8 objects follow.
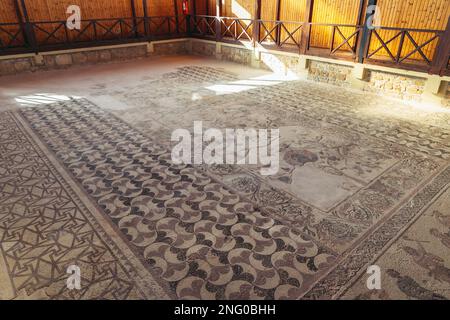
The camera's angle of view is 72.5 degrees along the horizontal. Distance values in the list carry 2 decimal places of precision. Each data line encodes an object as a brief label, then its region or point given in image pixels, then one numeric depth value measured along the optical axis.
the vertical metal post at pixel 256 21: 8.75
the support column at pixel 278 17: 8.47
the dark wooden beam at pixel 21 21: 8.02
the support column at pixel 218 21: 9.76
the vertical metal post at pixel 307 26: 7.52
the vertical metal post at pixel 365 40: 6.44
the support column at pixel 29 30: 8.03
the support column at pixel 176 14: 10.76
